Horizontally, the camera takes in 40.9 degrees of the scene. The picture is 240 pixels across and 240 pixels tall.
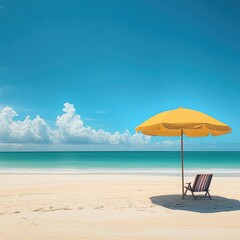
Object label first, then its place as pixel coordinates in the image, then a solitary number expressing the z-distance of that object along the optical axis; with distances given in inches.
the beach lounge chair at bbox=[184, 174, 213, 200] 295.8
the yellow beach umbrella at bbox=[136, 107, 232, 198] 265.1
